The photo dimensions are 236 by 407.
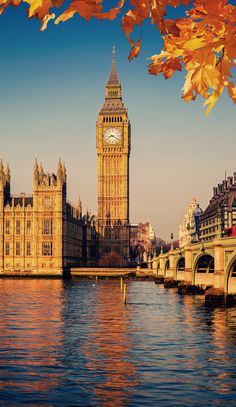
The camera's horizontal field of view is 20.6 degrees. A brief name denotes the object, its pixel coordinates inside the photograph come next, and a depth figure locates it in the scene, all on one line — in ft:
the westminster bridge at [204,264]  204.95
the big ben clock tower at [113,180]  610.65
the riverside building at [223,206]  533.14
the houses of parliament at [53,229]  509.35
